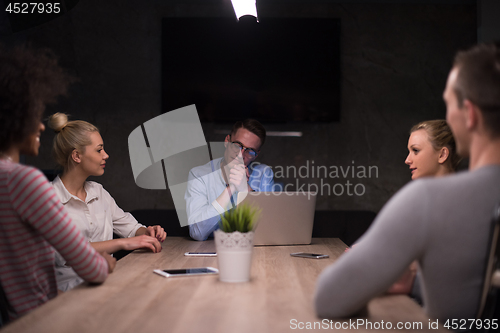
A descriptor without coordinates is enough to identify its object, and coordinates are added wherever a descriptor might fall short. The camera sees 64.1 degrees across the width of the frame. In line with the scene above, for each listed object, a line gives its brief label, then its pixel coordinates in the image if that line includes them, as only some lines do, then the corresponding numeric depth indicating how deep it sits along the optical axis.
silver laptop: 1.83
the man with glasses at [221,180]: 2.25
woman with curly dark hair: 1.05
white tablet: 1.26
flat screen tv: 3.61
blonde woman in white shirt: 1.97
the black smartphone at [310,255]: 1.63
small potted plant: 1.15
